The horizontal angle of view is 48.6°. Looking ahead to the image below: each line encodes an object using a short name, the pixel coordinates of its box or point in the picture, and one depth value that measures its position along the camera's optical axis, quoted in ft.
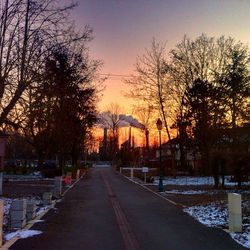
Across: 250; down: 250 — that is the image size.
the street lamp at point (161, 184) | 54.83
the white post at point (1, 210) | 17.84
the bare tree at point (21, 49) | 35.57
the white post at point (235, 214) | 23.54
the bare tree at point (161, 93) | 106.18
